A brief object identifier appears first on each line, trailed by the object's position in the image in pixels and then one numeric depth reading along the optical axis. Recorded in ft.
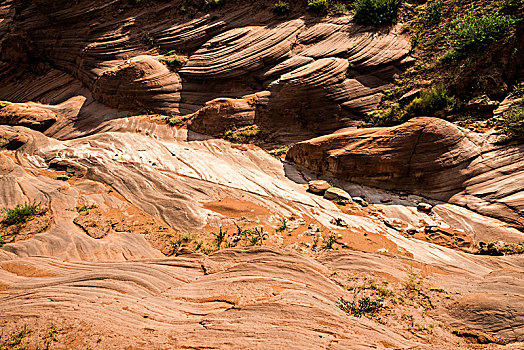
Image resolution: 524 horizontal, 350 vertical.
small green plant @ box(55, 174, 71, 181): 29.07
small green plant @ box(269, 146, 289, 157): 37.42
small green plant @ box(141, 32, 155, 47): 53.93
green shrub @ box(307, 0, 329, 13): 48.91
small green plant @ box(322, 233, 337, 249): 20.64
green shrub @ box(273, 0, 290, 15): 50.01
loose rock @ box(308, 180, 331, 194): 29.63
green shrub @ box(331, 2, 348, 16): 48.75
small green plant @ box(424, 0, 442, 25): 42.60
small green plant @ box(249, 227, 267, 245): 21.00
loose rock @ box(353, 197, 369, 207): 27.84
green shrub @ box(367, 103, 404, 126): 34.86
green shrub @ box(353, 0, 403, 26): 44.01
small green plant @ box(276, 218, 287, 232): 23.05
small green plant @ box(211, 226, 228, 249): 20.68
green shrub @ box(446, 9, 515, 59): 32.76
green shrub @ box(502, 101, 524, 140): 25.57
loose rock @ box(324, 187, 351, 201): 28.63
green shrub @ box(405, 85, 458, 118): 31.89
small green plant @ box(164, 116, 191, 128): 43.27
